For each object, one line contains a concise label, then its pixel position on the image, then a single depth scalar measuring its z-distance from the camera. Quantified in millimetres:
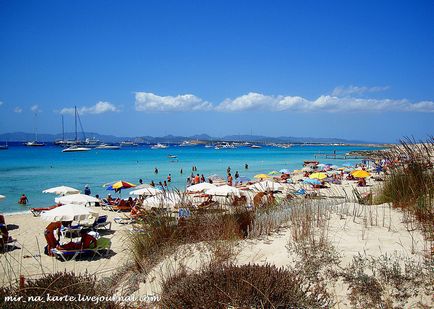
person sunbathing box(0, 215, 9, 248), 9475
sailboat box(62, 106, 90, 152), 97125
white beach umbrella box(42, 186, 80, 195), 16045
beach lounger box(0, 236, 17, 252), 9172
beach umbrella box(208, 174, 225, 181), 24938
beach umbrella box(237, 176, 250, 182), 21283
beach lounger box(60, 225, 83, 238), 10849
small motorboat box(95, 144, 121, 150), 129875
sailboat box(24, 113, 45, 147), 140188
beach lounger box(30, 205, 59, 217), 15930
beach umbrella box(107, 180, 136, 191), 17500
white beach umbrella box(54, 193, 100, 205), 12594
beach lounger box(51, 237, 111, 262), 8516
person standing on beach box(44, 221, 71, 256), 8945
